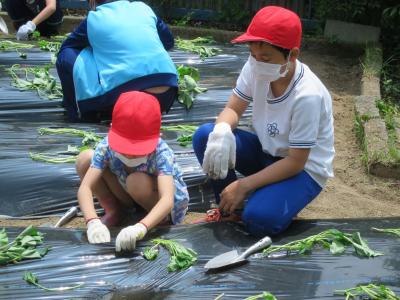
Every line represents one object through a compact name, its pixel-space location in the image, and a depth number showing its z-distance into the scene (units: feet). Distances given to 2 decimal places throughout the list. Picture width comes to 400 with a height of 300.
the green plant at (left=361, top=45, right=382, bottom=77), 19.11
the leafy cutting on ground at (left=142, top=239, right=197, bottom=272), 7.32
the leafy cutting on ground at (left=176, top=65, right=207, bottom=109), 13.66
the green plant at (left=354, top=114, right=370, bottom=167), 13.28
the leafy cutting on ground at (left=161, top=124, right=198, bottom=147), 11.81
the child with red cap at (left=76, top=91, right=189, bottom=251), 8.00
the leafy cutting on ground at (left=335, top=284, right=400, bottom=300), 6.76
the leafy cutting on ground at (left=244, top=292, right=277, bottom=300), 6.61
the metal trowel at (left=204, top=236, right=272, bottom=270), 7.27
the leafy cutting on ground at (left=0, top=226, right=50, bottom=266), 7.37
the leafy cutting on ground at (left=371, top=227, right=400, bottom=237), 8.16
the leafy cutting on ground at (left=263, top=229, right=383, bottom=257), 7.64
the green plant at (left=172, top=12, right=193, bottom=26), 27.58
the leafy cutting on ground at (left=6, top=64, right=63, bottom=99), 13.80
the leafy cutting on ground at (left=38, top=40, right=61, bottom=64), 16.66
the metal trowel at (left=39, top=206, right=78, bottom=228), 9.53
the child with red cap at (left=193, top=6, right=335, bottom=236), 8.16
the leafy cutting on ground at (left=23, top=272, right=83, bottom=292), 6.95
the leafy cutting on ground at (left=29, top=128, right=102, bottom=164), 10.81
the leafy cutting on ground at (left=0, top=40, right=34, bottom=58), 16.37
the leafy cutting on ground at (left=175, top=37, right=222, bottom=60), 17.49
